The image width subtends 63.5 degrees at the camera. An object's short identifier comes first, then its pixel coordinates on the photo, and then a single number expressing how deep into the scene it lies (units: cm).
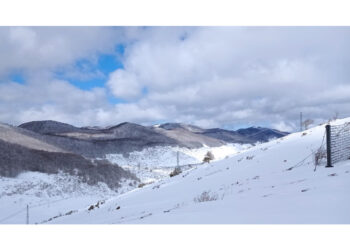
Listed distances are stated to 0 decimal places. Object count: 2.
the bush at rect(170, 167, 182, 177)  1913
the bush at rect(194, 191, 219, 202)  616
